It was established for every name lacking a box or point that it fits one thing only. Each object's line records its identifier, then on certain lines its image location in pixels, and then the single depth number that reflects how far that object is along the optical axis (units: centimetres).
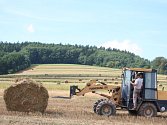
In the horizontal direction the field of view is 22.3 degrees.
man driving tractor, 1797
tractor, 1798
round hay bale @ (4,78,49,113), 1803
